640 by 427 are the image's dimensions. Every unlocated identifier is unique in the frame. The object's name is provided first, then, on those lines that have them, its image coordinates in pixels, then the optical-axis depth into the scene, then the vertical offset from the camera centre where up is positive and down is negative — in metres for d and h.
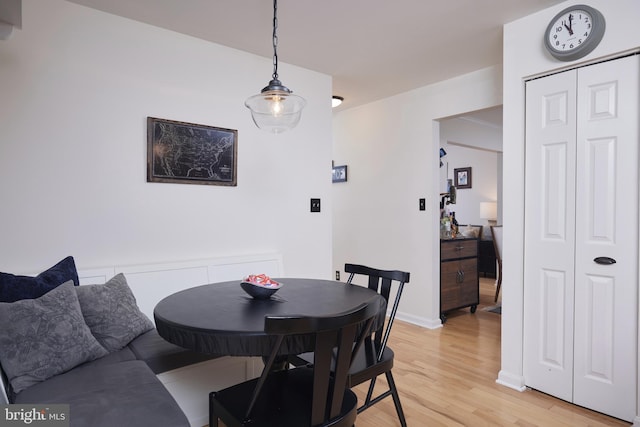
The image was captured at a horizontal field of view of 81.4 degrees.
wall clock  2.07 +1.02
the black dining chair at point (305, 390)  1.13 -0.68
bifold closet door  2.04 -0.16
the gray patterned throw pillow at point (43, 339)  1.44 -0.54
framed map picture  2.50 +0.39
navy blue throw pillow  1.67 -0.36
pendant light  1.92 +0.54
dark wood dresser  3.90 -0.73
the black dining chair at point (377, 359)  1.66 -0.72
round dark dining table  1.25 -0.43
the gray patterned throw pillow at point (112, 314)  1.79 -0.53
